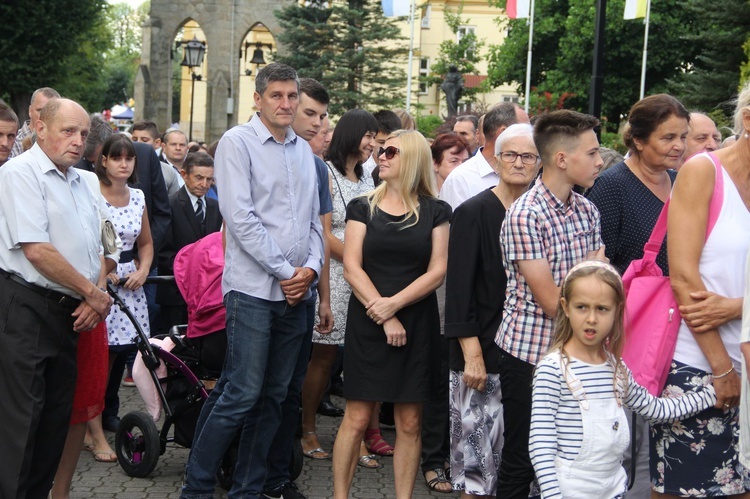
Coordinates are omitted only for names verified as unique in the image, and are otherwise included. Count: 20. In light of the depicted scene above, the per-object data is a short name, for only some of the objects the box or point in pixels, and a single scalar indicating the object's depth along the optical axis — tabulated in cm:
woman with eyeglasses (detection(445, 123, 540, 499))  547
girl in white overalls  423
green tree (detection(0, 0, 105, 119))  3925
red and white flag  3253
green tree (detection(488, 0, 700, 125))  4284
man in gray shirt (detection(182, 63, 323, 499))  578
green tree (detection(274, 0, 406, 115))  4169
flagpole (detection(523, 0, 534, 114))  3380
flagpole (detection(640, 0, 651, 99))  3200
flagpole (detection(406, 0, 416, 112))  3825
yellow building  7069
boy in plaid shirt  498
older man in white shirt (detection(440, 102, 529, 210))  714
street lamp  3014
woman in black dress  593
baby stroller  672
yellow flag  3006
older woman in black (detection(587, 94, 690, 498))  533
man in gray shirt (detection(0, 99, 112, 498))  531
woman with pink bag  439
